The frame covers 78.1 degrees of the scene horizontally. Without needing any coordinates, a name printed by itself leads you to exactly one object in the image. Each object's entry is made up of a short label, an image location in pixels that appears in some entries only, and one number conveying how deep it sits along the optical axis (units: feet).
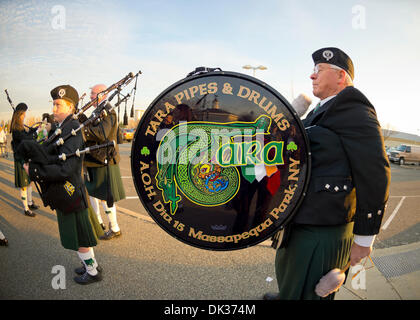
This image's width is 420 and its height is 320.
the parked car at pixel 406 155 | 72.49
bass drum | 4.77
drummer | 4.71
